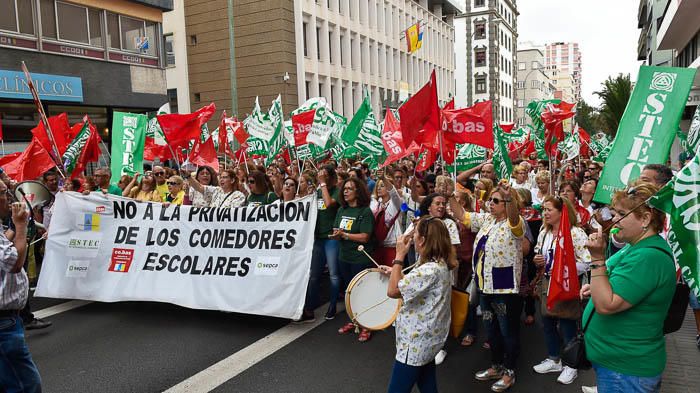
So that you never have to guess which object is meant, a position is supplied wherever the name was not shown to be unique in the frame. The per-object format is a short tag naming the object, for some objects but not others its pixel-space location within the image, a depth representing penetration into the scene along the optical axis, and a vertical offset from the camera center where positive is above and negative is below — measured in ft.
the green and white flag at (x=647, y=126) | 14.11 +0.49
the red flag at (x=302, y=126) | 35.58 +1.92
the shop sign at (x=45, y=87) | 57.11 +8.46
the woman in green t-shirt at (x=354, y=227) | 20.03 -2.68
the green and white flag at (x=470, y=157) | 29.04 -0.39
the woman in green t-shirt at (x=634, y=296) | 8.75 -2.41
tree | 92.44 +8.68
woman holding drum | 11.73 -3.29
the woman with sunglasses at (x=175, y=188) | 28.38 -1.46
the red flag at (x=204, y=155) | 33.63 +0.27
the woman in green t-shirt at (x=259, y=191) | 24.08 -1.48
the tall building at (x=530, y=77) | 328.70 +45.29
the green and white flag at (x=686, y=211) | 8.60 -1.07
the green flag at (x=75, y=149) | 30.66 +0.79
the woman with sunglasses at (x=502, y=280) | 15.06 -3.58
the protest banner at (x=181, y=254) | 20.59 -3.76
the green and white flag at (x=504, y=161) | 30.09 -0.66
